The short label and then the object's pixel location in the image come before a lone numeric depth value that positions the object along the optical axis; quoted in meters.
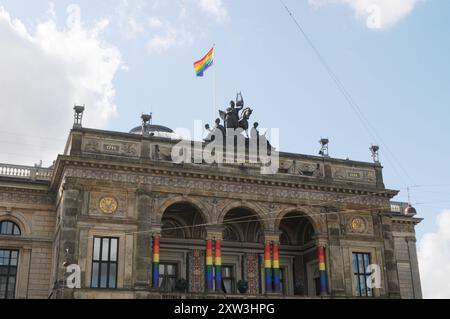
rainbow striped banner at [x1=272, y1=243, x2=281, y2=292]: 34.22
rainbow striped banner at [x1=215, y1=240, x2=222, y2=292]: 32.81
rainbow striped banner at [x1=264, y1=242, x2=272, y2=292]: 33.84
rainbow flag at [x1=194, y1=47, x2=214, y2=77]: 38.00
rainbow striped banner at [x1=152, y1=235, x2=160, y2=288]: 31.86
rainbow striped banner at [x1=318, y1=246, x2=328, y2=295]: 34.78
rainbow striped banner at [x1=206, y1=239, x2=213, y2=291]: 32.38
